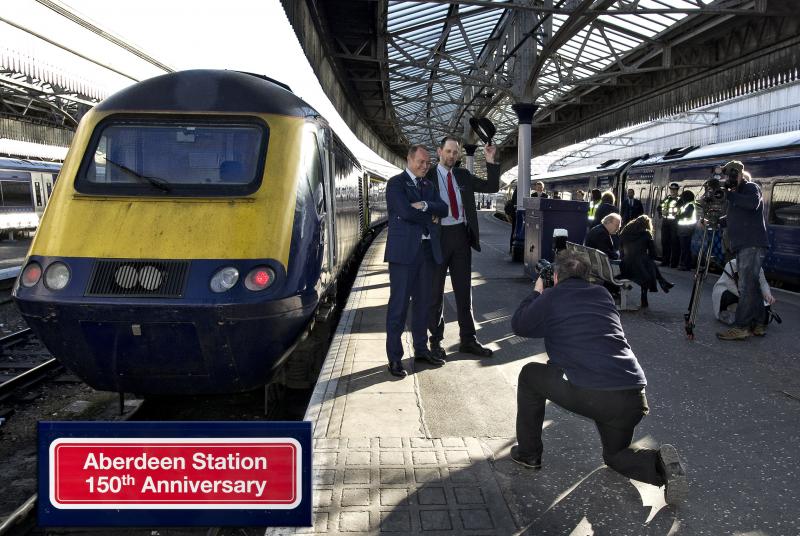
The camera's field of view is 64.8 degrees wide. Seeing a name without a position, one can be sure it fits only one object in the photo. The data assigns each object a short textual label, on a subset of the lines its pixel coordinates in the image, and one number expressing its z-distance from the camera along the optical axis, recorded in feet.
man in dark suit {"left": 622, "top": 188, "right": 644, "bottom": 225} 43.49
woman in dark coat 27.63
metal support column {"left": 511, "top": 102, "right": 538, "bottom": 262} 55.93
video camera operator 21.26
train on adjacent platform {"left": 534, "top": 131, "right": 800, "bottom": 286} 36.14
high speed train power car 13.16
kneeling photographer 10.95
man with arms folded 17.35
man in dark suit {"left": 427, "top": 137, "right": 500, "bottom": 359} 19.16
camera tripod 22.59
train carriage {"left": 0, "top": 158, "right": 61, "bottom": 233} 74.95
